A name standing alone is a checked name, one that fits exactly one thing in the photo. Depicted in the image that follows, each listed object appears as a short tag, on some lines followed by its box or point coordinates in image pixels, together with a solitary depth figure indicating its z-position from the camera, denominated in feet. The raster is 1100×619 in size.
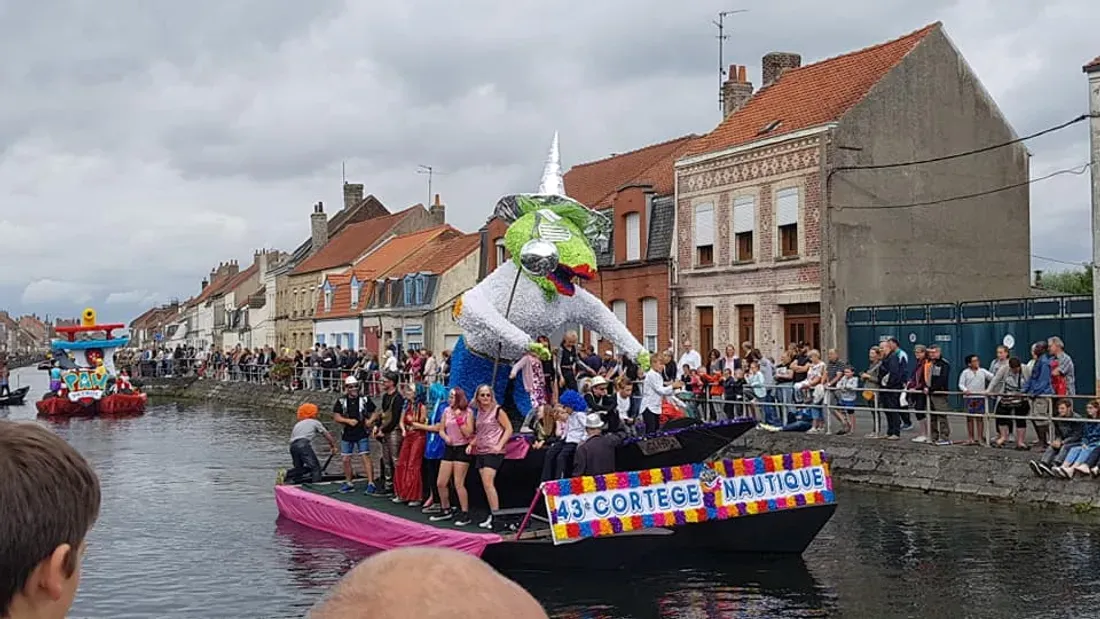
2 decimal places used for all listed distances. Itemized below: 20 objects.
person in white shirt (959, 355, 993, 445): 62.39
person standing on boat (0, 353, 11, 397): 168.25
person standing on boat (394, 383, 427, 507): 49.39
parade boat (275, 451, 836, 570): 40.45
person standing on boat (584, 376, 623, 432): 46.25
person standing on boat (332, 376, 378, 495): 56.24
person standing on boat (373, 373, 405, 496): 53.52
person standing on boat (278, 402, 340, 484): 58.54
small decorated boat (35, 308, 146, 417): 139.23
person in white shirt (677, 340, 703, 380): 83.85
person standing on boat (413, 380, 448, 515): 47.24
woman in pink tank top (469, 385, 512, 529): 44.06
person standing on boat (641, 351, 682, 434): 64.85
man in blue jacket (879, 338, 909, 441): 66.95
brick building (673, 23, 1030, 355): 97.09
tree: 188.62
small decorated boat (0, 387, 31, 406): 165.48
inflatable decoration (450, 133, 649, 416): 44.65
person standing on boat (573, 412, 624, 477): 42.16
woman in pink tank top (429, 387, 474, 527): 44.57
